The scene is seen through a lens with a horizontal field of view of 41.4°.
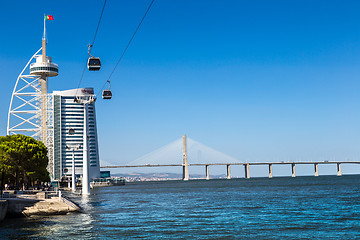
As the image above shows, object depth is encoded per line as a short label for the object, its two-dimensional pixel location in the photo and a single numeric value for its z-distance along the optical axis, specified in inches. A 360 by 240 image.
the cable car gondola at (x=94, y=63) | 1962.8
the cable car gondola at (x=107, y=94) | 2330.2
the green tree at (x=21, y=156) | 3122.5
